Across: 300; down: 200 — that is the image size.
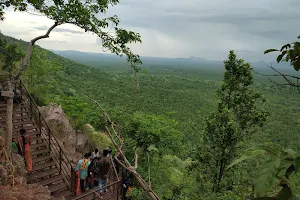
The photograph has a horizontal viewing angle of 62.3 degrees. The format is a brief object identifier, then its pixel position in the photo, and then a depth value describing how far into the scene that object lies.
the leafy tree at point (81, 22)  7.04
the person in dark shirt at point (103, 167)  8.09
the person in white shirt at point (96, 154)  8.97
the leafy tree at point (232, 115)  10.73
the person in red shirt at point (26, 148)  8.19
